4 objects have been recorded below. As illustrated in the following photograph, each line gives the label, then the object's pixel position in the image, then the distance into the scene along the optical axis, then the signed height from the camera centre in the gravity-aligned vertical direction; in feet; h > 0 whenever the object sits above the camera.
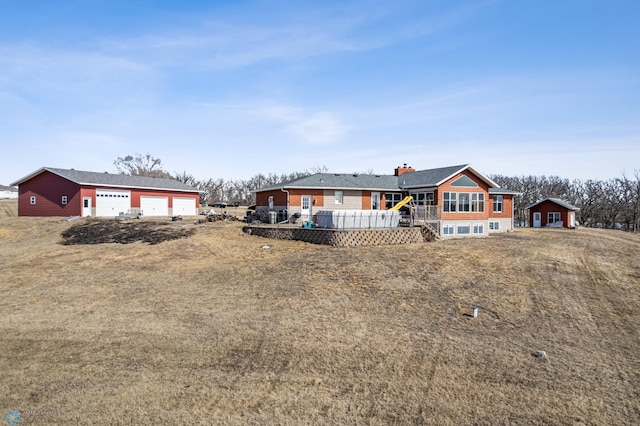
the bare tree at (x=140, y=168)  247.91 +23.98
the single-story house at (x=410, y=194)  99.30 +2.51
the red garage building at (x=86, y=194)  118.83 +3.89
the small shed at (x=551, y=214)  146.61 -3.92
